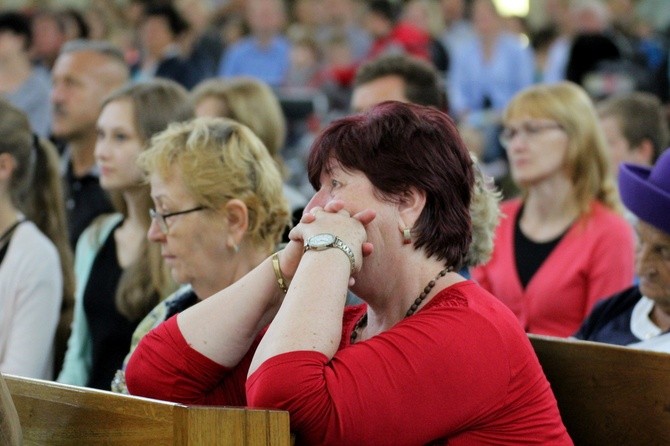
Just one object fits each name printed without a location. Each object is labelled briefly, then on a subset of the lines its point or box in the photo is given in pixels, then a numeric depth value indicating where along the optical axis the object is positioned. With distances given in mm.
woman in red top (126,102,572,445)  3756
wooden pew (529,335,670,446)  4828
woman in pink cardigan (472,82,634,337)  8070
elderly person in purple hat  5801
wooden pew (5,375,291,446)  3732
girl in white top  6941
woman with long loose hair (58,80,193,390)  7074
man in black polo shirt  10462
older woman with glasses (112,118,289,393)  5652
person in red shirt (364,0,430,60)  19609
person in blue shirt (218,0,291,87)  20891
